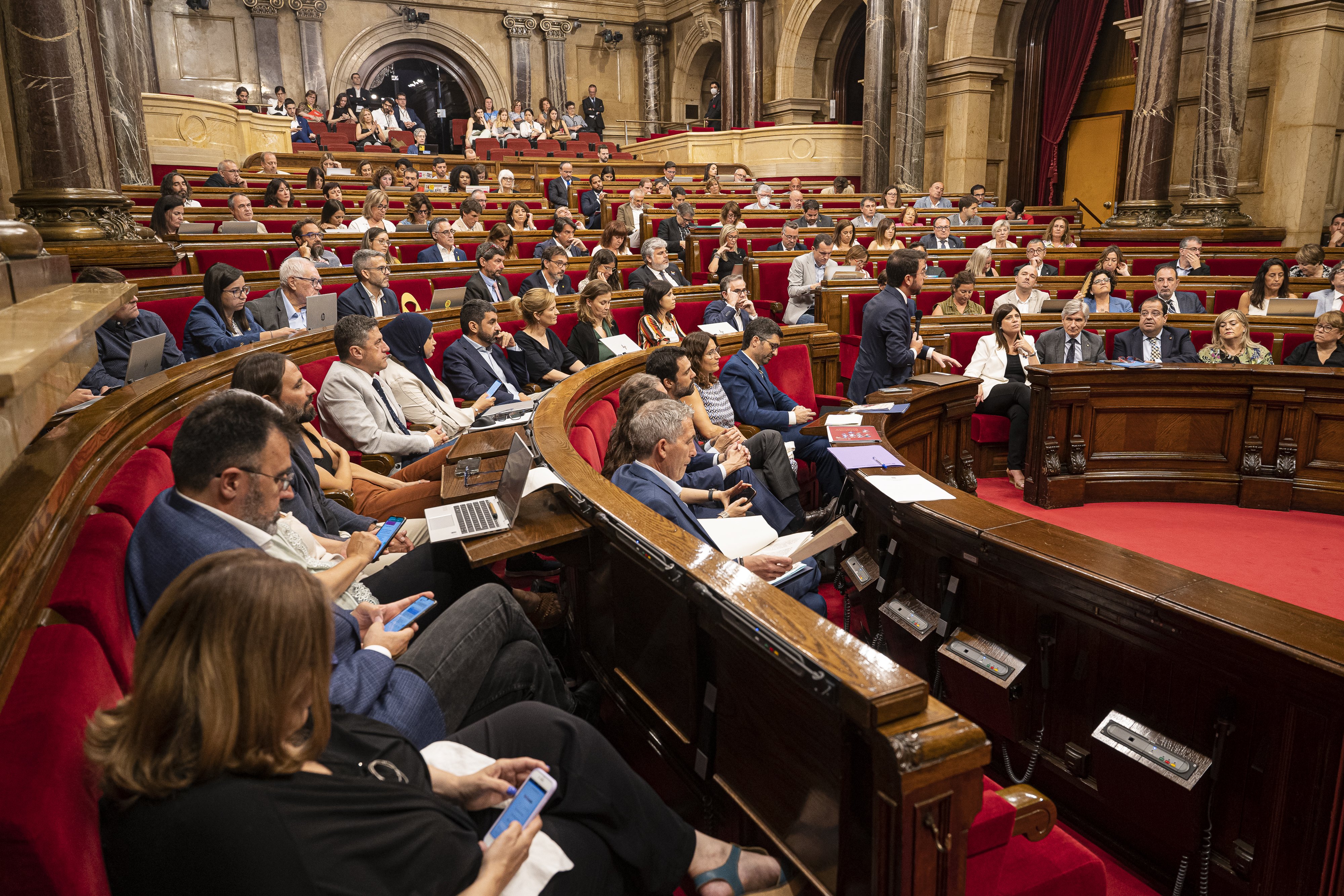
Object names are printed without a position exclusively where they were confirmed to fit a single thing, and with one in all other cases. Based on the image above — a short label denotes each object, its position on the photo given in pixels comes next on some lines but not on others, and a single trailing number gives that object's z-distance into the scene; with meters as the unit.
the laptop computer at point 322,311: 4.06
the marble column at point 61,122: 3.86
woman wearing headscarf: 3.60
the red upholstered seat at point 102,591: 1.20
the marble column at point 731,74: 15.41
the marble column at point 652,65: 17.70
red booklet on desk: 2.76
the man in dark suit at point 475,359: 4.07
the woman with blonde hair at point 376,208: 6.50
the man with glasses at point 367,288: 4.47
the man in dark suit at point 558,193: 9.55
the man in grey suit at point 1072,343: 4.69
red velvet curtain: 11.25
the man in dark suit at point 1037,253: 6.61
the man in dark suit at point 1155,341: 4.80
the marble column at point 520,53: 16.84
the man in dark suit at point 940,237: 7.77
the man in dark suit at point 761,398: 4.00
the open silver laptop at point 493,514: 2.04
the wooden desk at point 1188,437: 4.02
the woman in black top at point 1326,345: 4.30
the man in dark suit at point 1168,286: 5.32
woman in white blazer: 4.54
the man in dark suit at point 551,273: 5.36
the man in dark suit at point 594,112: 15.86
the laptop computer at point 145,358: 3.05
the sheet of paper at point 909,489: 2.26
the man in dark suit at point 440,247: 5.91
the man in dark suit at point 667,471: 2.09
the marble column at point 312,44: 14.84
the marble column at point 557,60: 17.02
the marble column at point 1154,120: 8.27
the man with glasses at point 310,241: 5.44
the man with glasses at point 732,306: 5.33
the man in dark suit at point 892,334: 4.49
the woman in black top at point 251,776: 0.90
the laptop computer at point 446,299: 5.07
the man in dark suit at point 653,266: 5.91
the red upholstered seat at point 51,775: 0.76
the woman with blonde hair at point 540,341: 4.47
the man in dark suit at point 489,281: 5.02
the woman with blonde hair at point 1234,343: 4.48
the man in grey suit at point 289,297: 4.34
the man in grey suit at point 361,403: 3.12
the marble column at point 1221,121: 7.82
